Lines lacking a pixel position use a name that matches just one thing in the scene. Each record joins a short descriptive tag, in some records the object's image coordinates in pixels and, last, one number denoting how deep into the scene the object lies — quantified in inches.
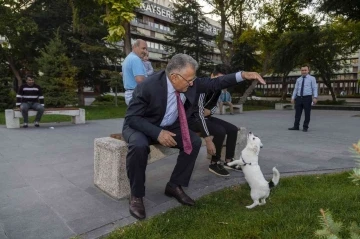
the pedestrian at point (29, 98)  384.8
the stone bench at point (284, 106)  804.0
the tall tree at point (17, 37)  761.0
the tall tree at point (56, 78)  674.8
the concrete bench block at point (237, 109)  666.8
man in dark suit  115.6
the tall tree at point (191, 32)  1102.4
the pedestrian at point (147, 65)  203.0
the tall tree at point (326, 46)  872.3
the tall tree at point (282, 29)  893.2
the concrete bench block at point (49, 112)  373.4
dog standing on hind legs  123.6
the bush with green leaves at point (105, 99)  1308.3
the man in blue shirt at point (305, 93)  331.9
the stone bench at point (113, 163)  130.0
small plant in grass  41.0
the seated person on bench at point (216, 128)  156.3
